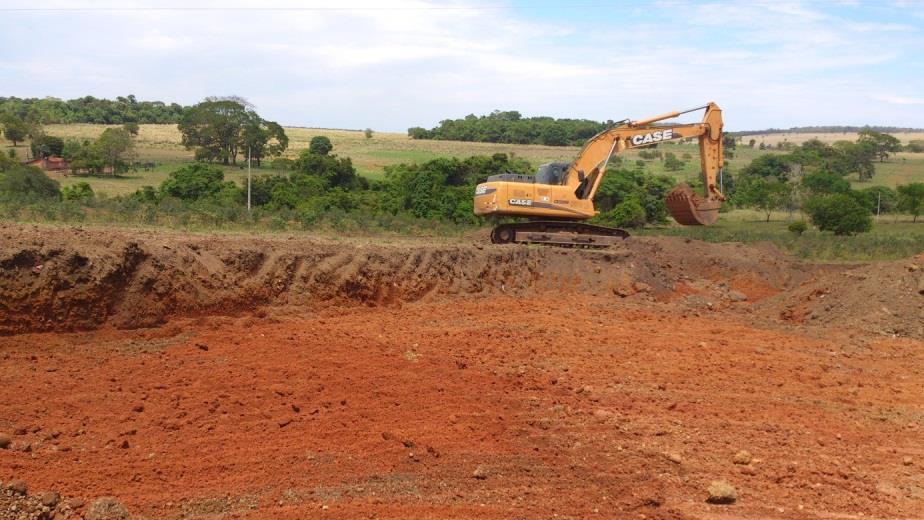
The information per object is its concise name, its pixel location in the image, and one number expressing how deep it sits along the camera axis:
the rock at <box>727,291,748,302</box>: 19.16
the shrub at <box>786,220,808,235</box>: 34.28
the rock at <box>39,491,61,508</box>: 6.27
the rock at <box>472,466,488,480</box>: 7.49
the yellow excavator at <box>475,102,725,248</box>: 20.62
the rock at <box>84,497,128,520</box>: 6.18
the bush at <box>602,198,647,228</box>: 34.12
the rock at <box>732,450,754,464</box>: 8.16
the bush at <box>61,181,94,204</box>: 27.54
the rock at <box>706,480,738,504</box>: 7.25
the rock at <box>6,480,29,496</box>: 6.26
